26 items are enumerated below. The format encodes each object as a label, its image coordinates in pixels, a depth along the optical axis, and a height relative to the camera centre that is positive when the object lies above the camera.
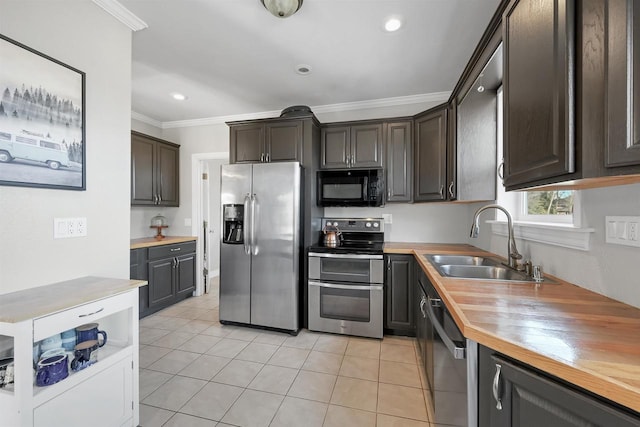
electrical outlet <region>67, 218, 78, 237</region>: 1.55 -0.08
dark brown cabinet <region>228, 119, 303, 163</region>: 3.04 +0.85
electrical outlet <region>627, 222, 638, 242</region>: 1.02 -0.06
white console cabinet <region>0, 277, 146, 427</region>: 1.05 -0.70
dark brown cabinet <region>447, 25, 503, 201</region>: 2.24 +0.61
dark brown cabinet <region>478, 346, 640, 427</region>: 0.61 -0.49
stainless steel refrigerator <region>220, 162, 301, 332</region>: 2.77 -0.30
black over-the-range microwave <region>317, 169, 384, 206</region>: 3.05 +0.31
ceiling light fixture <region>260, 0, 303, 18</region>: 1.65 +1.29
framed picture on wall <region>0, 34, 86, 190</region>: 1.29 +0.49
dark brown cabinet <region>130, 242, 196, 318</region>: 3.12 -0.74
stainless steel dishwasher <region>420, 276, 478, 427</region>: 0.95 -0.67
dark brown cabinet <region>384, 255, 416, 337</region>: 2.67 -0.82
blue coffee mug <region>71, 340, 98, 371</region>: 1.28 -0.69
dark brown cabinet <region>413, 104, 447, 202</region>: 2.65 +0.61
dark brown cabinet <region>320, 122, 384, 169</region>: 3.10 +0.80
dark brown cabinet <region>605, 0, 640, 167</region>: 0.70 +0.35
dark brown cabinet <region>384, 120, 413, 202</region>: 3.02 +0.61
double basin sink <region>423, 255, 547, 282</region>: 1.70 -0.38
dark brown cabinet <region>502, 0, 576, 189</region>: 0.89 +0.48
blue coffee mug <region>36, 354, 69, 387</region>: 1.14 -0.68
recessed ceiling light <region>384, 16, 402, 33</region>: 1.92 +1.39
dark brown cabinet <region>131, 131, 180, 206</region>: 3.38 +0.59
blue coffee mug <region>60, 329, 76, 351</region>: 1.33 -0.62
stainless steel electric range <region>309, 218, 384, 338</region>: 2.69 -0.77
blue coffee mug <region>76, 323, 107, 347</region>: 1.38 -0.62
